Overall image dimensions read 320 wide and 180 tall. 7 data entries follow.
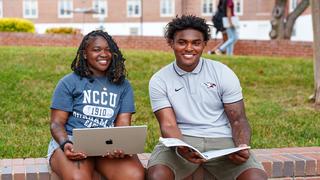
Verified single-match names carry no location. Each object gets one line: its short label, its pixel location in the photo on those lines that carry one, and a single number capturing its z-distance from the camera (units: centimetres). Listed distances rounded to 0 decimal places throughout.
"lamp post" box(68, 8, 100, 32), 3017
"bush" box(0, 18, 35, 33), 1745
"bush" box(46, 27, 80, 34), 1884
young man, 372
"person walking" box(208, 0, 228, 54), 1276
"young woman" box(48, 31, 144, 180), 349
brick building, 3305
